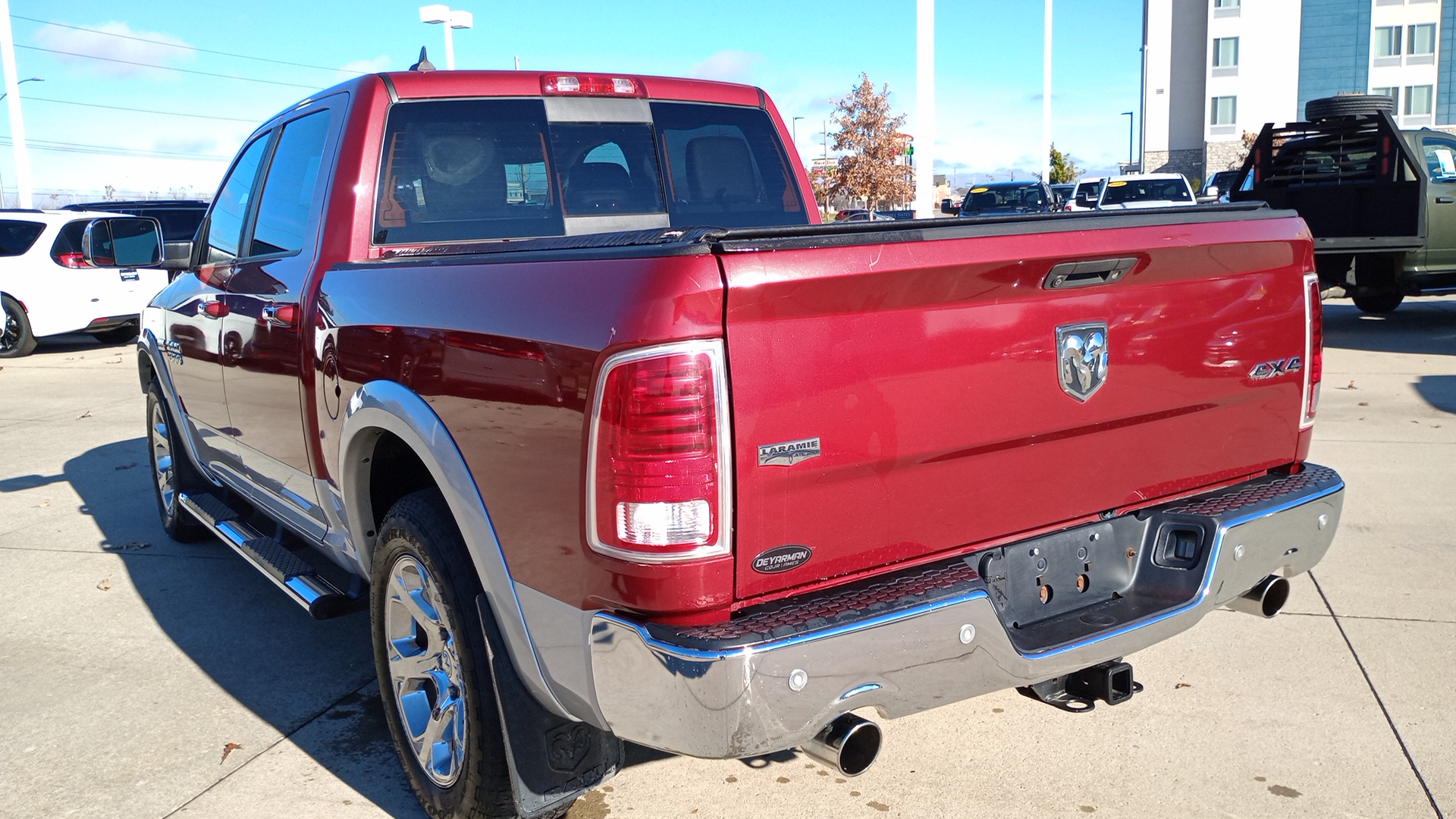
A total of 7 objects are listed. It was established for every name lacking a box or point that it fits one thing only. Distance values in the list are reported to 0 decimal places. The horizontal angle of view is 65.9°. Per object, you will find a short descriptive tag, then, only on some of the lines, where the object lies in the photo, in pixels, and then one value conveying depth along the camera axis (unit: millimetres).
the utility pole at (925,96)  14305
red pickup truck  2148
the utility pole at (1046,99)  29552
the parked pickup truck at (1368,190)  11180
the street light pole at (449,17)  20172
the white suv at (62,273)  13992
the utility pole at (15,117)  24844
